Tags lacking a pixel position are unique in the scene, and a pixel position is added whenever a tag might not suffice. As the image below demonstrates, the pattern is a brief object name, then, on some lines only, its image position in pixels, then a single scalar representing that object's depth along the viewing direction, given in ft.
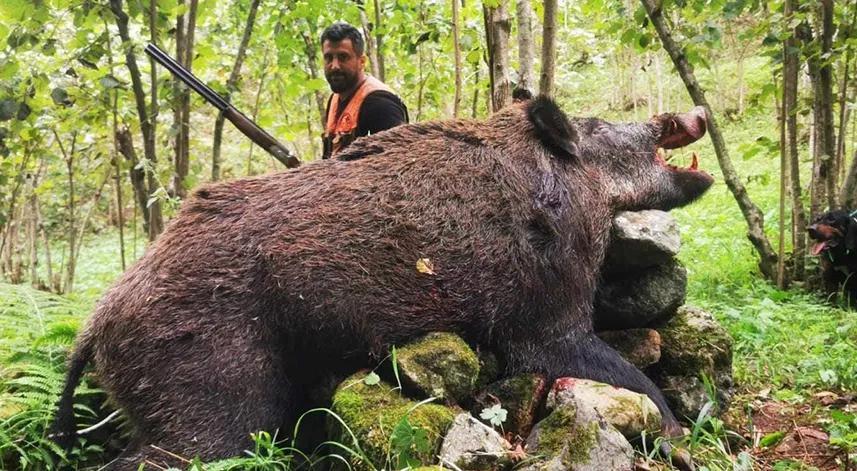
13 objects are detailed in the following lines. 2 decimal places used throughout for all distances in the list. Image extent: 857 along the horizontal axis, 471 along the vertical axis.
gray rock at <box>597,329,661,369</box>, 11.76
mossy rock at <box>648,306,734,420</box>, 11.56
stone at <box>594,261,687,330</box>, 12.10
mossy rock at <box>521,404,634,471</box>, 8.06
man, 15.70
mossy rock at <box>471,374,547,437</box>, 10.03
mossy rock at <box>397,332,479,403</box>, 9.51
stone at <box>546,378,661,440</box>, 9.13
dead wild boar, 9.07
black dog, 19.83
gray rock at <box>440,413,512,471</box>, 8.29
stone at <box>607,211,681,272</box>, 11.89
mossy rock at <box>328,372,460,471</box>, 8.53
